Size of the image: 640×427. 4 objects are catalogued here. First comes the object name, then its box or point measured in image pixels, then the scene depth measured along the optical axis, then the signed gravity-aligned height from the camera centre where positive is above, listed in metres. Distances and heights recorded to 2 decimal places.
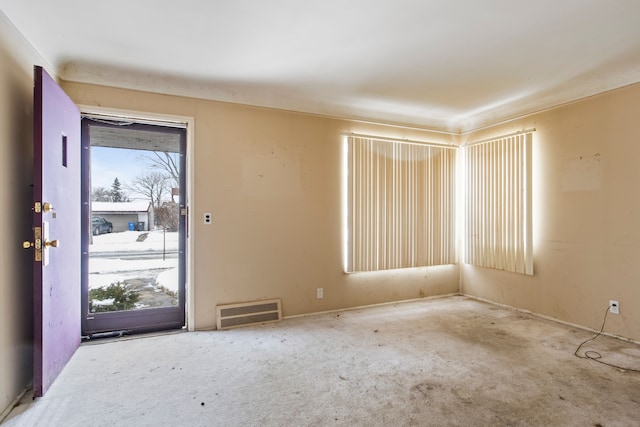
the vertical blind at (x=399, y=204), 4.18 +0.14
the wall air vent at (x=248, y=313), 3.51 -1.04
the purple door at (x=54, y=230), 2.17 -0.09
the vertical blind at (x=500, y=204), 3.96 +0.13
